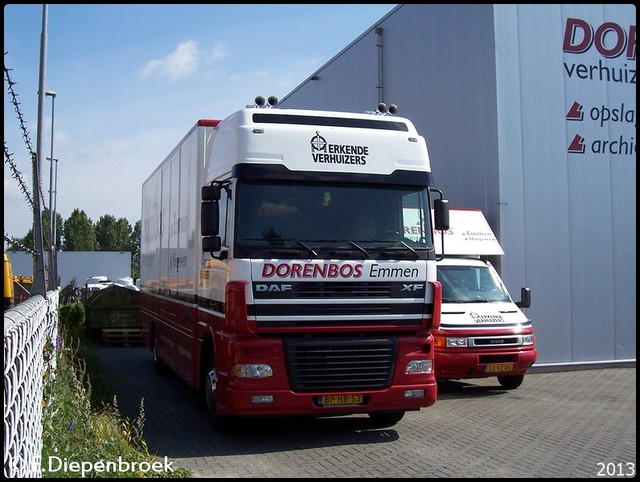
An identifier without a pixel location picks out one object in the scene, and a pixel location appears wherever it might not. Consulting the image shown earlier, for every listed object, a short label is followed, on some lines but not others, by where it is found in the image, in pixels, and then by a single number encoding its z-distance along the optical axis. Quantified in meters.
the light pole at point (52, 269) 9.79
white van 11.05
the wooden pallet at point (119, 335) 19.36
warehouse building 14.48
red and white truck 7.59
